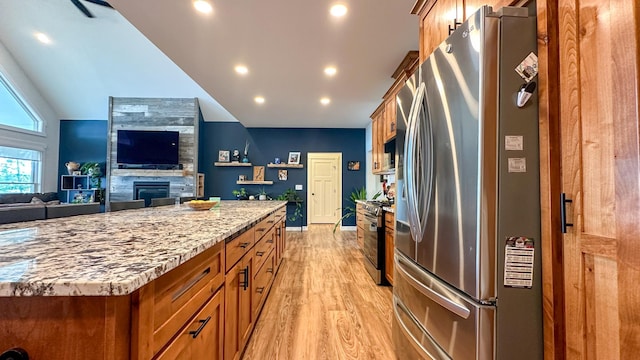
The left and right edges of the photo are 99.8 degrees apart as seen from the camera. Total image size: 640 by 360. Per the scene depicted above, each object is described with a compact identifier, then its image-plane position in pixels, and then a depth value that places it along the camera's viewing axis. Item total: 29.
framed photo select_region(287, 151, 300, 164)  6.98
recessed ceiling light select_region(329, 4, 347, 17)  2.21
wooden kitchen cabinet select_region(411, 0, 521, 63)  1.27
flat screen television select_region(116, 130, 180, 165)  6.41
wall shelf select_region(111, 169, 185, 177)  6.46
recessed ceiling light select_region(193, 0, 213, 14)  2.17
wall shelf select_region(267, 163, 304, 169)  6.89
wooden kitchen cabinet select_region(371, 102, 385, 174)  3.90
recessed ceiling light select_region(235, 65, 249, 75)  3.38
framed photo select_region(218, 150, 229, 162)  6.97
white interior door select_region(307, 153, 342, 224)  7.04
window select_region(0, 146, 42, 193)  5.70
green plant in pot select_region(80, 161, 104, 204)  6.50
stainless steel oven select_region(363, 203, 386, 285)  3.05
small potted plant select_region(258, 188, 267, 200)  6.61
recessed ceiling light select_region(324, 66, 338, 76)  3.40
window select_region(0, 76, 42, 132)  5.73
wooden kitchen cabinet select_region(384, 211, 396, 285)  2.80
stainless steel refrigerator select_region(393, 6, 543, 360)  0.95
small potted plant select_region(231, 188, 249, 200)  6.75
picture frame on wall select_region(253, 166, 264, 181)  6.91
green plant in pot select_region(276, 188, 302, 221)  6.81
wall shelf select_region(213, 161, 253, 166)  6.84
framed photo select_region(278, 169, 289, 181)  7.00
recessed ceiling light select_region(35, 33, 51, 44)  5.27
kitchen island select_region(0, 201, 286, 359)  0.55
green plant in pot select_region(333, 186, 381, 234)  6.88
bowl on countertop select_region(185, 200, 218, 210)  2.14
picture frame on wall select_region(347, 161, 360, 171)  7.02
